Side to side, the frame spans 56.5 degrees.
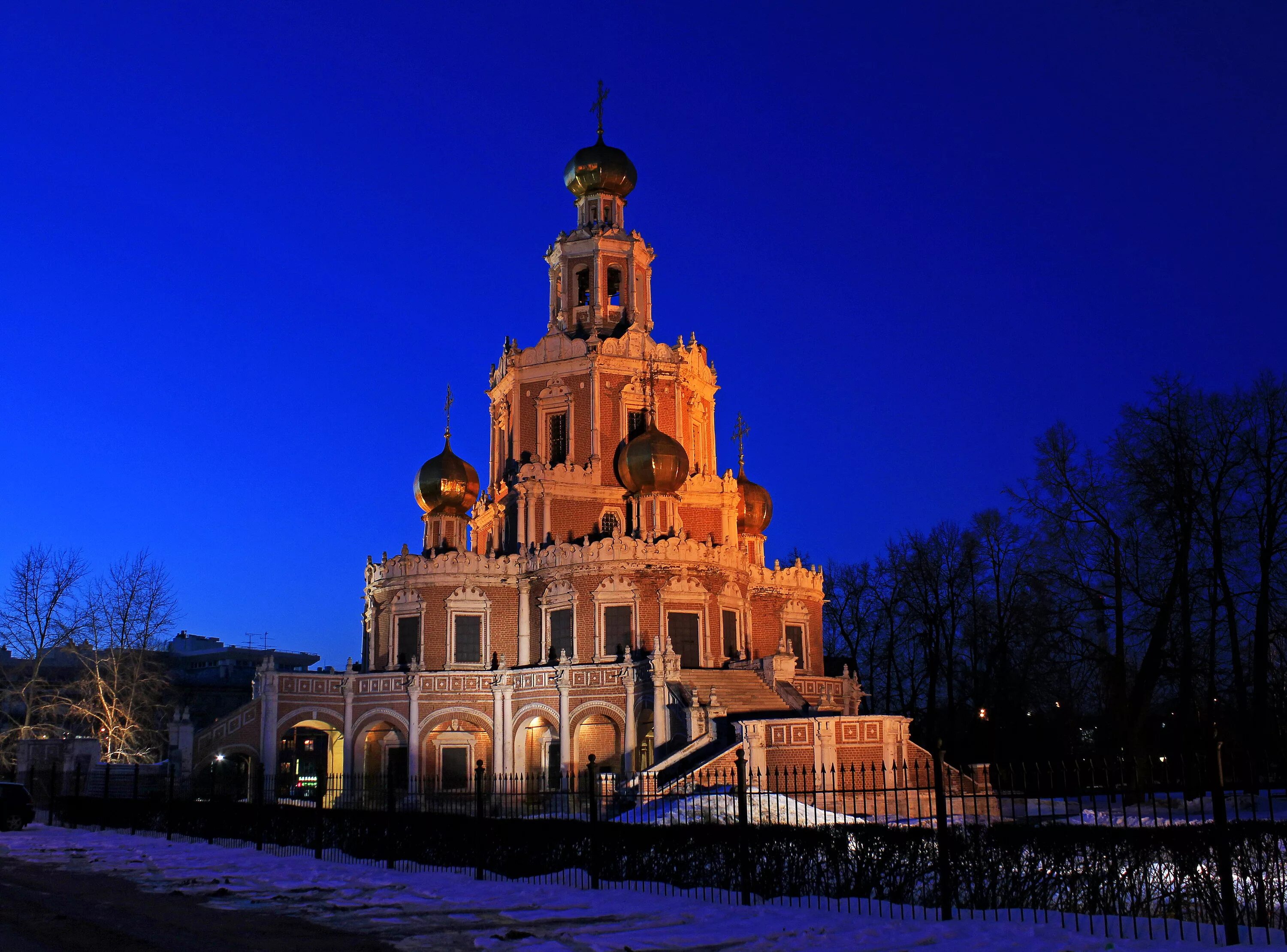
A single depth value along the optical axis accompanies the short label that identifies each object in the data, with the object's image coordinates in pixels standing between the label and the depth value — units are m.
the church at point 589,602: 36.00
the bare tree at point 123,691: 40.94
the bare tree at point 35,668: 39.94
